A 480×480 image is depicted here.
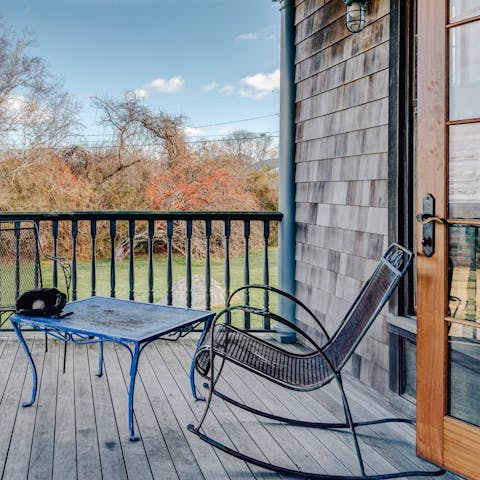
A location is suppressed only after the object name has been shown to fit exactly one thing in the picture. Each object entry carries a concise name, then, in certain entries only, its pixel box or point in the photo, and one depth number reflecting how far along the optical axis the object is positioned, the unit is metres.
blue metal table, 2.51
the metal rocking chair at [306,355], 2.25
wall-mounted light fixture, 3.18
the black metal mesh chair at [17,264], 3.66
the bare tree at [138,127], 11.20
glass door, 2.13
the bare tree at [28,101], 10.37
